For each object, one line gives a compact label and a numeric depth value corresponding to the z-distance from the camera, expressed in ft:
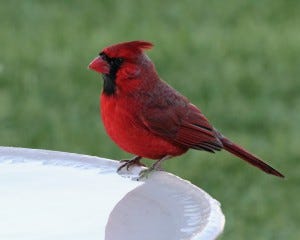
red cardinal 23.76
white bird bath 18.16
